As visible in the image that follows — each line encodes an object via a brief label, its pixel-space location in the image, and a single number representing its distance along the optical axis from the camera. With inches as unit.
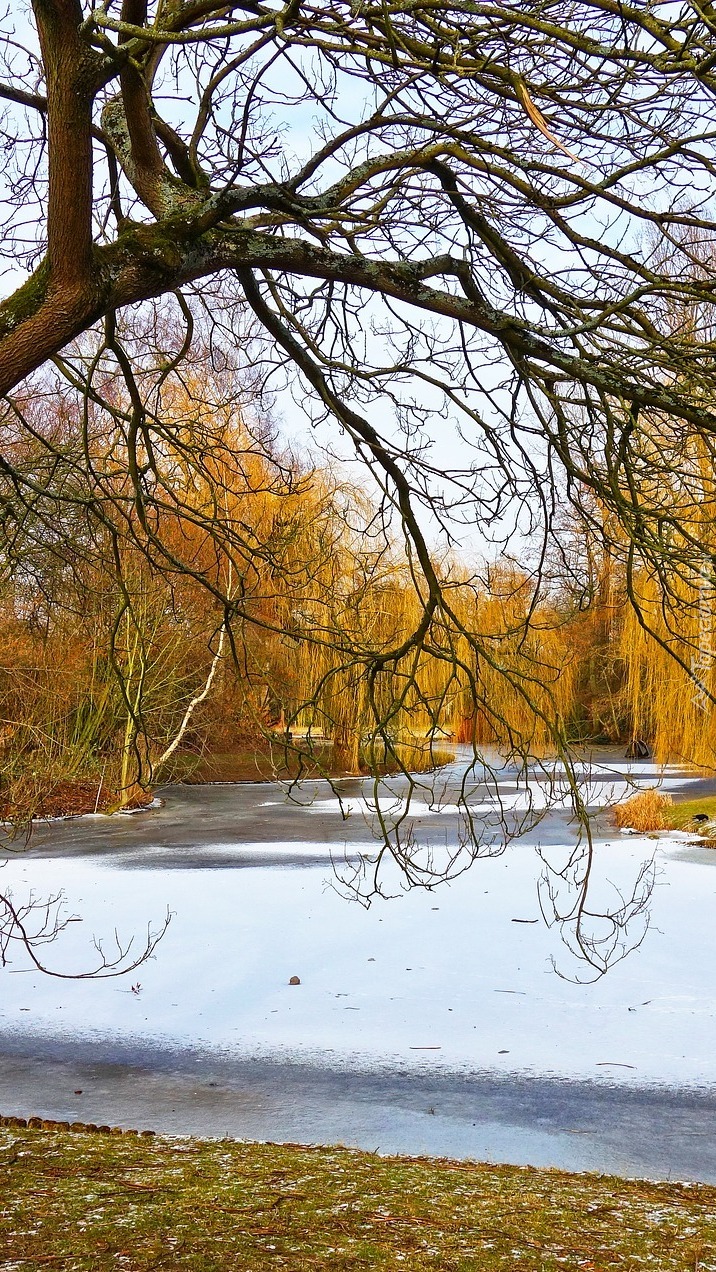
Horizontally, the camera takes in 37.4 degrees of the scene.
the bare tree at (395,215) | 102.9
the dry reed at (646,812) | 589.3
